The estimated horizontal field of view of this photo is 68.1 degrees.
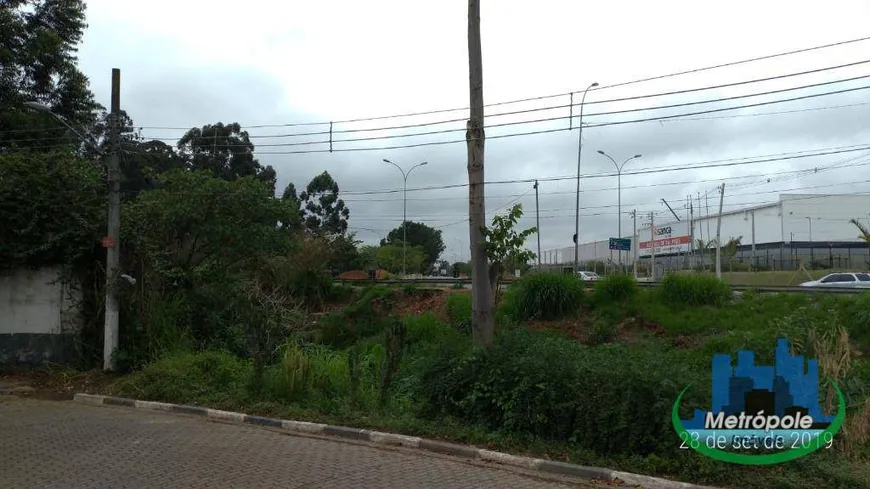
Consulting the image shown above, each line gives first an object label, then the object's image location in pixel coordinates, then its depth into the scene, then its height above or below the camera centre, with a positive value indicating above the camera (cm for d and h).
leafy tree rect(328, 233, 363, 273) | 3410 +175
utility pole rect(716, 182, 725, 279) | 2813 +140
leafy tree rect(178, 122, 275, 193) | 4034 +842
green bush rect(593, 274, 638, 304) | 2070 -23
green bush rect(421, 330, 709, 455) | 705 -133
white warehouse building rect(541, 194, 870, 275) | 6078 +503
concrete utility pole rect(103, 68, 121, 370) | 1332 +74
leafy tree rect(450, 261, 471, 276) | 6012 +144
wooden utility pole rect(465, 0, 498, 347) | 1062 +105
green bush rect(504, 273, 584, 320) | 2100 -50
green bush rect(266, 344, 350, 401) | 1069 -162
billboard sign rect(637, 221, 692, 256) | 6128 +424
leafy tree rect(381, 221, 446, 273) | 9025 +624
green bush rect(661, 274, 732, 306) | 1888 -27
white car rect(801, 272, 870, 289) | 2890 +13
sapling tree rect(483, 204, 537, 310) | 1024 +67
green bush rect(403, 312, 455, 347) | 2194 -163
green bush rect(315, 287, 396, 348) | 2498 -158
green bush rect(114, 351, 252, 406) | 1124 -181
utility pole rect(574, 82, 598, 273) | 3360 +299
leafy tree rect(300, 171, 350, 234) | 5544 +693
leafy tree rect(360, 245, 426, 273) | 6822 +265
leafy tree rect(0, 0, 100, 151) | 2183 +743
